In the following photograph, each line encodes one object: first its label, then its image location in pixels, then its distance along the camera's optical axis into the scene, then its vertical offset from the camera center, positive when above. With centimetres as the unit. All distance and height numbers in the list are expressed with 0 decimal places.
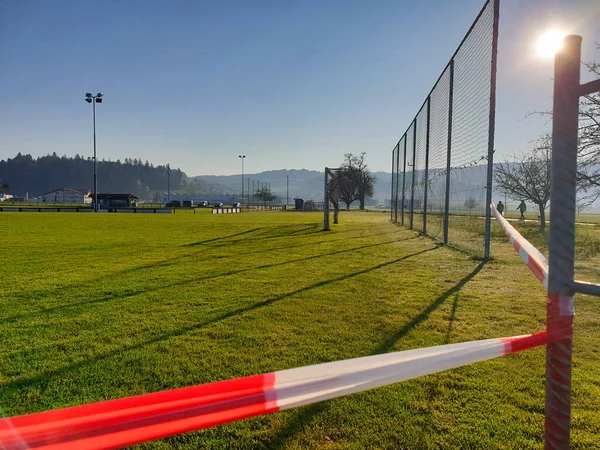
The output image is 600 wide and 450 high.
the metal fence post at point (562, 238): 133 -10
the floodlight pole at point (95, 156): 4201 +496
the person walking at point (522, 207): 2213 +17
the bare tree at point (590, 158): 947 +142
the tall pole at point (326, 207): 1906 -6
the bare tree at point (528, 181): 1817 +146
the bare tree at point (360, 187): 7875 +425
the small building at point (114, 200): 6418 +22
